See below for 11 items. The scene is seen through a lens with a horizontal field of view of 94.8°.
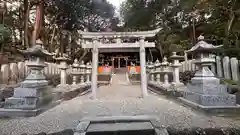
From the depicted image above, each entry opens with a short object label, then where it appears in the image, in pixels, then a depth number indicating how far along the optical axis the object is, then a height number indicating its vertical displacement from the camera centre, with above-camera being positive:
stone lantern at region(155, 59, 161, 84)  6.88 -0.09
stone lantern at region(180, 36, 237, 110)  2.75 -0.49
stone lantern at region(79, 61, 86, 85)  7.31 -0.08
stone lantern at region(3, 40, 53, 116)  2.90 -0.54
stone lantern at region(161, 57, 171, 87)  5.95 -0.02
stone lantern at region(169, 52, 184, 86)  5.35 +0.07
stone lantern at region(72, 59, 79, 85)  6.49 -0.03
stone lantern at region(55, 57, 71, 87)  5.71 +0.13
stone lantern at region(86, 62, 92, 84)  8.28 -0.13
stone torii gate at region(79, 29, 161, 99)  4.76 +1.14
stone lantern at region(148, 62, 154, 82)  8.42 -0.06
